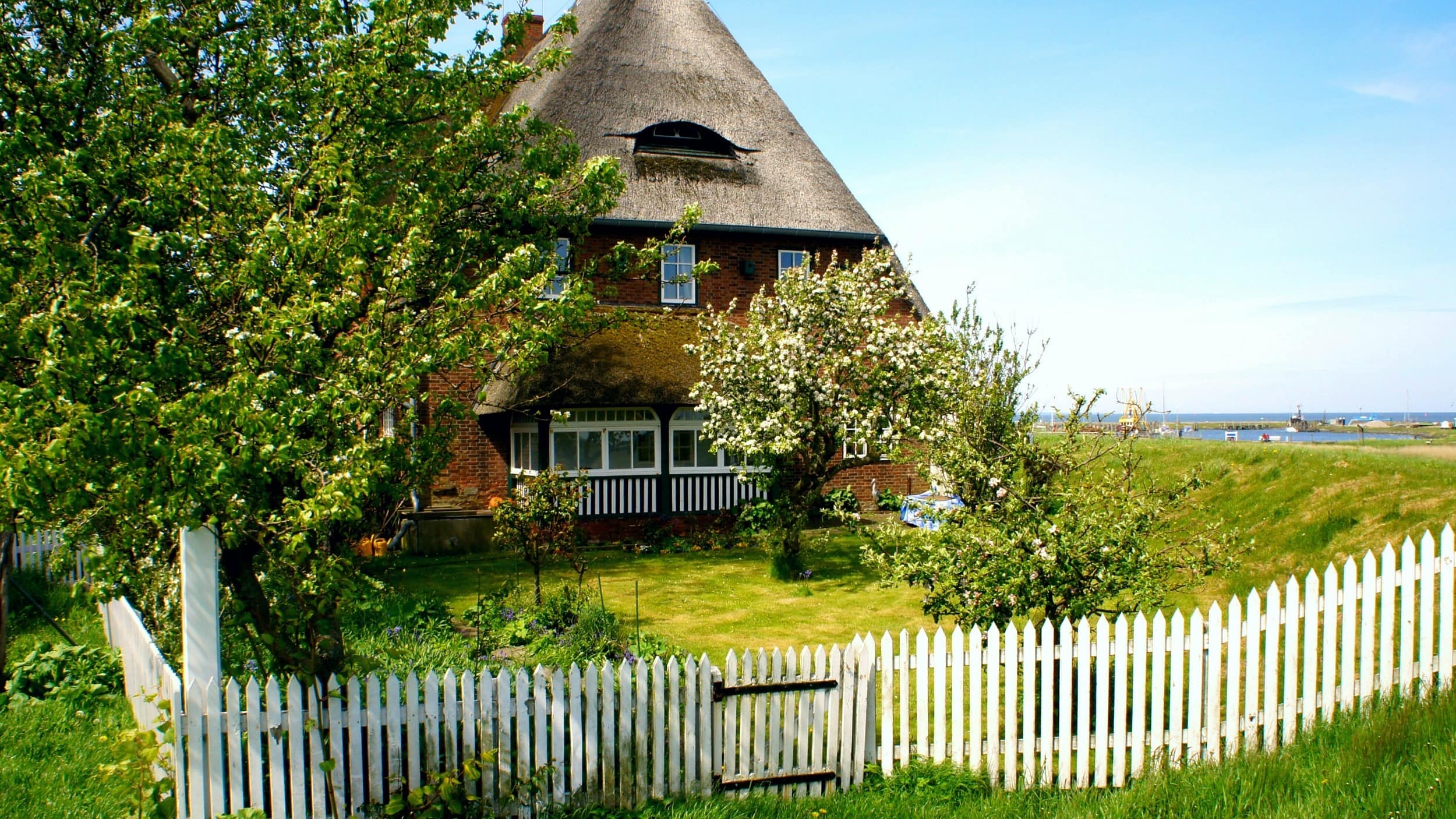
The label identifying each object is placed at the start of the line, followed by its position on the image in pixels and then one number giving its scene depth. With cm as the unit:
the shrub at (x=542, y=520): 1150
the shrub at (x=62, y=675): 731
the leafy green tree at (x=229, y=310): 404
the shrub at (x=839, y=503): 994
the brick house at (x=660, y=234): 1769
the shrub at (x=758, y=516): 1461
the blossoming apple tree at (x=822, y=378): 1360
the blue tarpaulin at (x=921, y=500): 1410
